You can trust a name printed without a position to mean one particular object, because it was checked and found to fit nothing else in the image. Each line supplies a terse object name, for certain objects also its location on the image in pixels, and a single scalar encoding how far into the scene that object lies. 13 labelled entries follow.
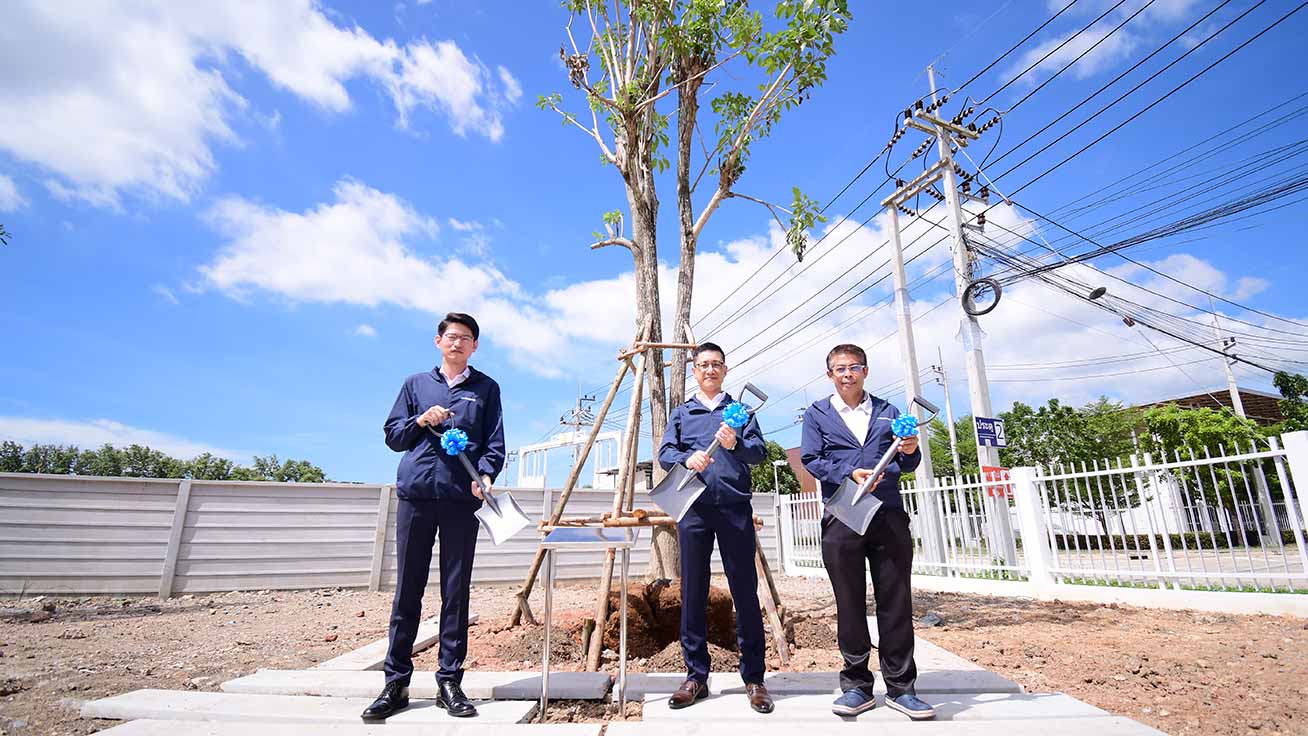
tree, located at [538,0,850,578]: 5.33
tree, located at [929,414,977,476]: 33.78
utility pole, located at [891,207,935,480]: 11.22
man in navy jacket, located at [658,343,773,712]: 2.87
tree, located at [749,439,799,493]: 38.12
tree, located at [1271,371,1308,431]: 23.11
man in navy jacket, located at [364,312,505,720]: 2.84
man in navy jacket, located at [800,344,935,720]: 2.78
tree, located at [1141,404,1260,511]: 17.16
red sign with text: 8.54
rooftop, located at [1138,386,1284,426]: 29.41
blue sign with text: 9.82
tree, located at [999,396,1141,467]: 18.28
